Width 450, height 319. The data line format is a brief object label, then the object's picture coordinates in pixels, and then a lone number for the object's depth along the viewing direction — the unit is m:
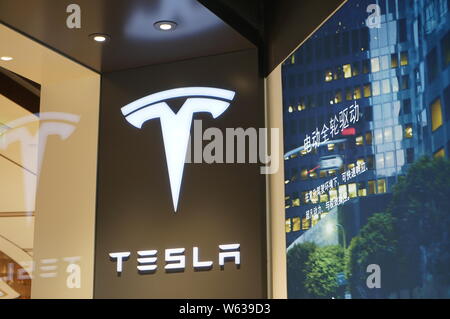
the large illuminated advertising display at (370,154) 2.93
